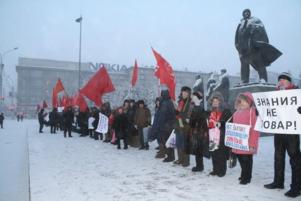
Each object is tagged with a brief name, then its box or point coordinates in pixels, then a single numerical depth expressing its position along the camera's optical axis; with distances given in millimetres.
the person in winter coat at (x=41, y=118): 20859
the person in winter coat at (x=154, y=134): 9330
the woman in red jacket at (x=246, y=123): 6297
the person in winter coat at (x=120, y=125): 12094
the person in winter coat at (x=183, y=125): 8177
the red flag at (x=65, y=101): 21925
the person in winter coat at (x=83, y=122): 17391
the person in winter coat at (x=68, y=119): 16984
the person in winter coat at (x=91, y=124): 16081
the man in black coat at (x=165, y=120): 9086
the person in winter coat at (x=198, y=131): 7461
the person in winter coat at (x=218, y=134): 7000
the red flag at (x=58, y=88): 21138
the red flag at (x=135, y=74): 14918
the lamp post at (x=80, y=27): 31891
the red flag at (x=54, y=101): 21331
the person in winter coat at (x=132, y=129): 12555
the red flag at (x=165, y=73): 10384
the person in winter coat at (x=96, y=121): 15309
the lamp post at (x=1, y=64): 47469
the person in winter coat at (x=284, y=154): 5453
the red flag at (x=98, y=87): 13703
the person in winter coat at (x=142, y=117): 11727
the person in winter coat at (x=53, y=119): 20238
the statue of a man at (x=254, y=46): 15516
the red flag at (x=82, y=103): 17125
